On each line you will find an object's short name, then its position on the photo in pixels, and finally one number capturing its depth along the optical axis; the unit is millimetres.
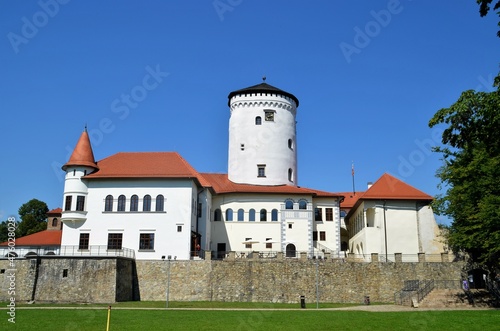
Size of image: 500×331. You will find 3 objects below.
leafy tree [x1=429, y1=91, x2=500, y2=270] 27594
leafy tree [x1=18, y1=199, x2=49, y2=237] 65950
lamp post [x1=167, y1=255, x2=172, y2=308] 34331
